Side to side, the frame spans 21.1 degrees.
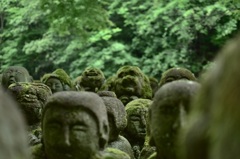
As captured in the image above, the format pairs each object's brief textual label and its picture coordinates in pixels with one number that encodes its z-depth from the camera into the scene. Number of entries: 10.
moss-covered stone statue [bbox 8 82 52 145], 6.59
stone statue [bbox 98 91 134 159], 5.63
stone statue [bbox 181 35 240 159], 1.92
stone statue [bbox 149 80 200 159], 3.63
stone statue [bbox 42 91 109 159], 3.88
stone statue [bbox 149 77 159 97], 10.61
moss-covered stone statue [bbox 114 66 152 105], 9.26
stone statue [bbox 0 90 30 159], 1.84
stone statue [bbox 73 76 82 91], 10.10
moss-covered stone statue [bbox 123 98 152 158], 7.08
